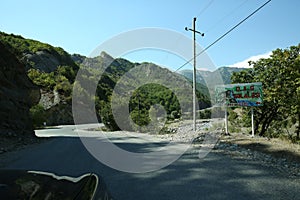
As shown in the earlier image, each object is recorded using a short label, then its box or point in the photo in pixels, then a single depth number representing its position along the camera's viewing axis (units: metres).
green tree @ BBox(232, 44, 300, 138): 15.66
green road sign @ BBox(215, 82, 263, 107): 14.13
